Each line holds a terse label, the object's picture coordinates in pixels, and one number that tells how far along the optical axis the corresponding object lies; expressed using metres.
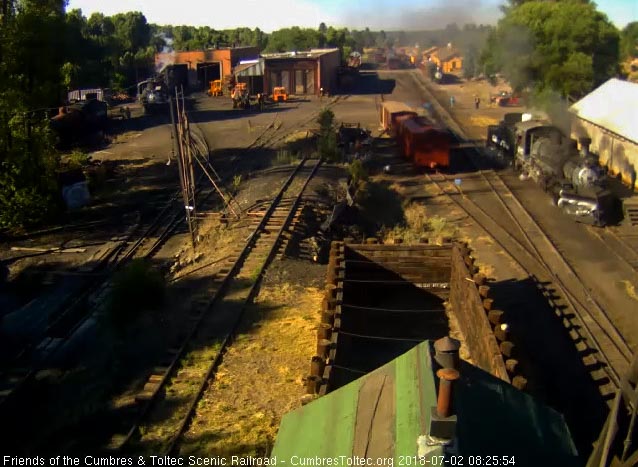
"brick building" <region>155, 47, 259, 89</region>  62.28
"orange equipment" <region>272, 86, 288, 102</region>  49.76
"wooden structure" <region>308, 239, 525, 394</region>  10.16
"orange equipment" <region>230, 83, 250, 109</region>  45.81
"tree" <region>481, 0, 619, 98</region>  35.03
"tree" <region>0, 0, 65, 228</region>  19.42
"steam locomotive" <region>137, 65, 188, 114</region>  42.91
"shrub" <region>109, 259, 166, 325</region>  12.26
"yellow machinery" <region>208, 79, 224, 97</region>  55.22
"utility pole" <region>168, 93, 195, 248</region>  16.20
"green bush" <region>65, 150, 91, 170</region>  25.28
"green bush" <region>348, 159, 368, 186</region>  23.00
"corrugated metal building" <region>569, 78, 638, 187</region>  23.83
